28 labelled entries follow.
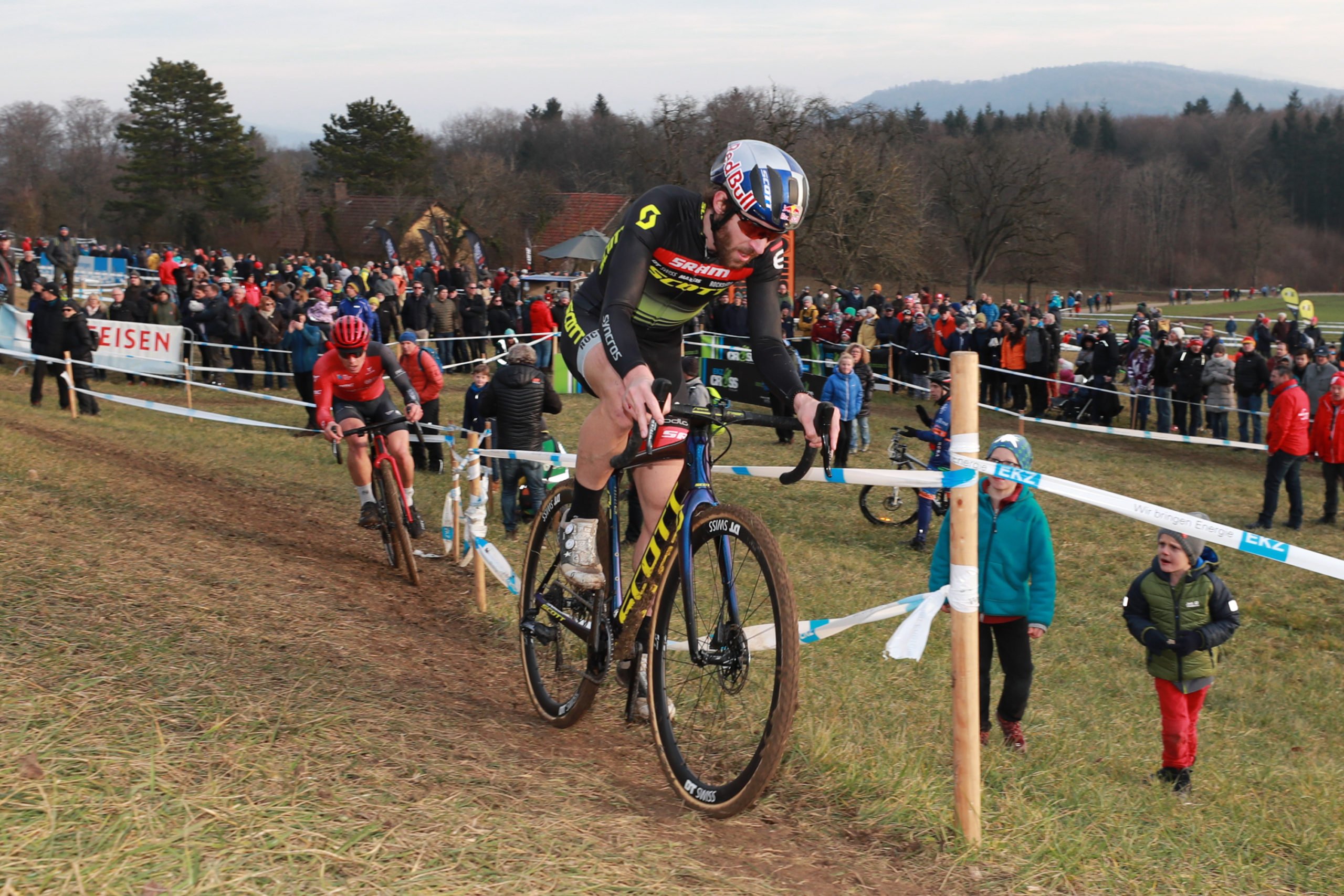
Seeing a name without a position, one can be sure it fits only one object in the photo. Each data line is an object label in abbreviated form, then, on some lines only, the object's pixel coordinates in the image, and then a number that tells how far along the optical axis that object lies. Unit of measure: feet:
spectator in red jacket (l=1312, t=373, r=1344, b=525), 47.24
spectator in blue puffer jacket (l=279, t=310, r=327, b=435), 64.03
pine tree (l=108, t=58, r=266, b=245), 215.10
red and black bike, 29.76
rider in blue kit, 41.60
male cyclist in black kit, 13.07
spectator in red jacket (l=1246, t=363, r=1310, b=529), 46.44
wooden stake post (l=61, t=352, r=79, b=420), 59.62
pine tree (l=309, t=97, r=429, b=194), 245.65
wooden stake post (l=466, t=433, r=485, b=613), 26.30
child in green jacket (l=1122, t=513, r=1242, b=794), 20.06
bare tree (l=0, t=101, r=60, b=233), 266.98
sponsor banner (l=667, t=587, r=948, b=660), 12.00
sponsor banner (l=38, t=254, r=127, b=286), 125.80
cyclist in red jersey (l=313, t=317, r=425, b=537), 30.30
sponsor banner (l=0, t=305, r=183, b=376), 73.51
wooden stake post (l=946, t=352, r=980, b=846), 12.01
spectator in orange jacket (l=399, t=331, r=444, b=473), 42.60
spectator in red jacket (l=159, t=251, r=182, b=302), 104.17
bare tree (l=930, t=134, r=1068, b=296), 220.64
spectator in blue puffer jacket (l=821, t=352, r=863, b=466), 53.88
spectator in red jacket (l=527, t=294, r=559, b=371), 89.81
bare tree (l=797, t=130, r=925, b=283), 166.40
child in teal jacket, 20.43
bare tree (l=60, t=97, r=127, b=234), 233.35
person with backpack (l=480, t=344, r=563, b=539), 41.73
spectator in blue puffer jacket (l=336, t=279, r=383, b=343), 73.15
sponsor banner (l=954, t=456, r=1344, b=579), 11.78
